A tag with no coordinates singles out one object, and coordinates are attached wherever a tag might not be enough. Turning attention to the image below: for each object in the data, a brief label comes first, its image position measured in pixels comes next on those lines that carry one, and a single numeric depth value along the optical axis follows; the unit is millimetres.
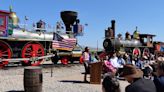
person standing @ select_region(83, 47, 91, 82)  6325
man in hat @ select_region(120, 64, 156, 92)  1881
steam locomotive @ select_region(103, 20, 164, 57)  14038
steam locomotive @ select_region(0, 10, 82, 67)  8227
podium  6005
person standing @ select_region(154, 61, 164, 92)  2302
